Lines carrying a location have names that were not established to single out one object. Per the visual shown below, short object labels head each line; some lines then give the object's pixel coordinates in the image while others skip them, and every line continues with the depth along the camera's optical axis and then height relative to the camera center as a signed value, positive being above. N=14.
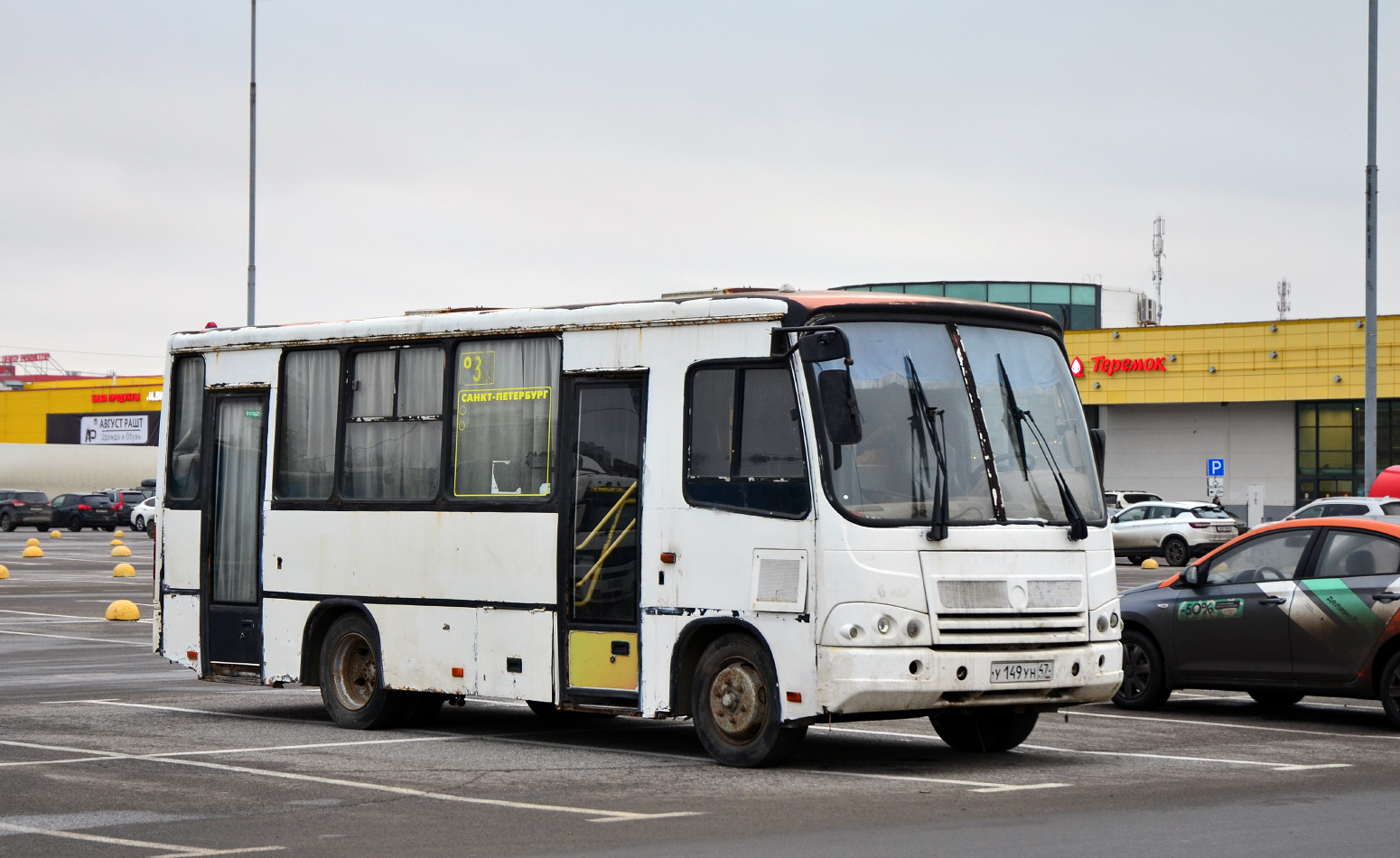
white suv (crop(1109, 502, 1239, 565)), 46.53 -0.76
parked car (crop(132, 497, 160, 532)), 68.44 -1.20
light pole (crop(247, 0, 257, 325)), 37.59 +7.44
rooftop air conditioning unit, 87.61 +9.23
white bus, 10.64 -0.18
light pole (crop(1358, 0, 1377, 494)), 35.94 +5.45
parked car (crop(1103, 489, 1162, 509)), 54.33 +0.08
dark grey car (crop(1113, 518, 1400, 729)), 13.52 -0.92
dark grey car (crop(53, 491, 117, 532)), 72.25 -1.22
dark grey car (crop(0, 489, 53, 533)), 71.75 -1.17
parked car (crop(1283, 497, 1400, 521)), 34.78 -0.06
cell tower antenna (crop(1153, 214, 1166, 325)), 92.12 +12.25
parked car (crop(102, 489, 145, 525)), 73.00 -0.81
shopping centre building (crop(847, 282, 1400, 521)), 61.06 +3.44
